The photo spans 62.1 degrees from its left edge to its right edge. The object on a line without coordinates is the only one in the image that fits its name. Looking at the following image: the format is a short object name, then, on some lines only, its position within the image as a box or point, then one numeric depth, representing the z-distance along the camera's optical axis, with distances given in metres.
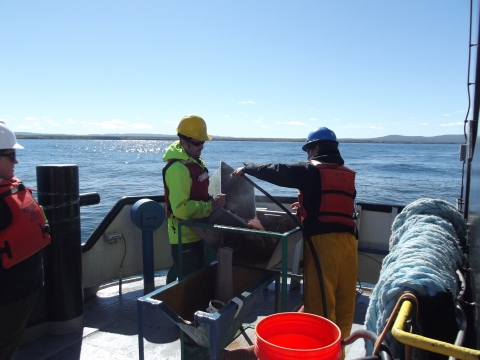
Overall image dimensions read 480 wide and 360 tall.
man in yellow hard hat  3.35
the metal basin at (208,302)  2.41
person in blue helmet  3.09
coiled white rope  1.29
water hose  2.99
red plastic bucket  1.70
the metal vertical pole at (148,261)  4.55
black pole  3.60
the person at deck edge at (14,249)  2.58
